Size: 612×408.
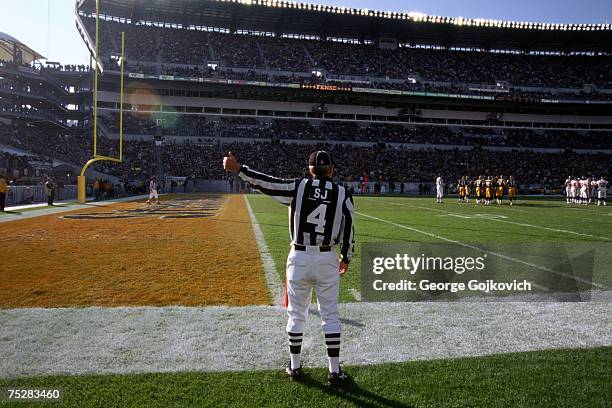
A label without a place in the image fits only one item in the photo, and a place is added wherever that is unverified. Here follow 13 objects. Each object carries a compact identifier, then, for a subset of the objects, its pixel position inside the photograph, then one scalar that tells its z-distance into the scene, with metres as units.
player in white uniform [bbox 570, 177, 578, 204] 30.10
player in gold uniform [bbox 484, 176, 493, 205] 26.76
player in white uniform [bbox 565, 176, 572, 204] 30.80
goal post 24.29
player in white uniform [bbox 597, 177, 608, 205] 27.48
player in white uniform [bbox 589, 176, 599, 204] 29.43
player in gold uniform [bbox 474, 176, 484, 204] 27.53
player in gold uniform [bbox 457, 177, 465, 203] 29.91
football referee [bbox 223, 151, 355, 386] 3.96
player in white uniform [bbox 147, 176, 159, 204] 23.99
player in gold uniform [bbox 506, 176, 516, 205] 26.52
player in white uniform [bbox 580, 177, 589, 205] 28.72
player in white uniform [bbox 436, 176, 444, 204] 27.48
